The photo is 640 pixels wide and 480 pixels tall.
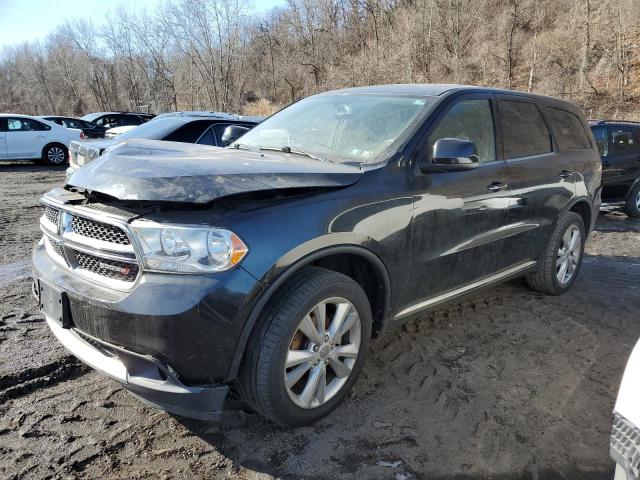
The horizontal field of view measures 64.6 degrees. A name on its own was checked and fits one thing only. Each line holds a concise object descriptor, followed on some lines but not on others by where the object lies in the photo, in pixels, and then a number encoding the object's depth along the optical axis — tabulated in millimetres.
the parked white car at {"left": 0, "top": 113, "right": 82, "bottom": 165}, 14914
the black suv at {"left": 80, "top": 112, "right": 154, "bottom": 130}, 20703
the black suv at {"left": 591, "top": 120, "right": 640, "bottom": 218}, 8812
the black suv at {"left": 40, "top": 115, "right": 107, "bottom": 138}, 18281
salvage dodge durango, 2250
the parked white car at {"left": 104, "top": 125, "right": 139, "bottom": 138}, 11957
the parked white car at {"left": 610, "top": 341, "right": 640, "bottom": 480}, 1642
